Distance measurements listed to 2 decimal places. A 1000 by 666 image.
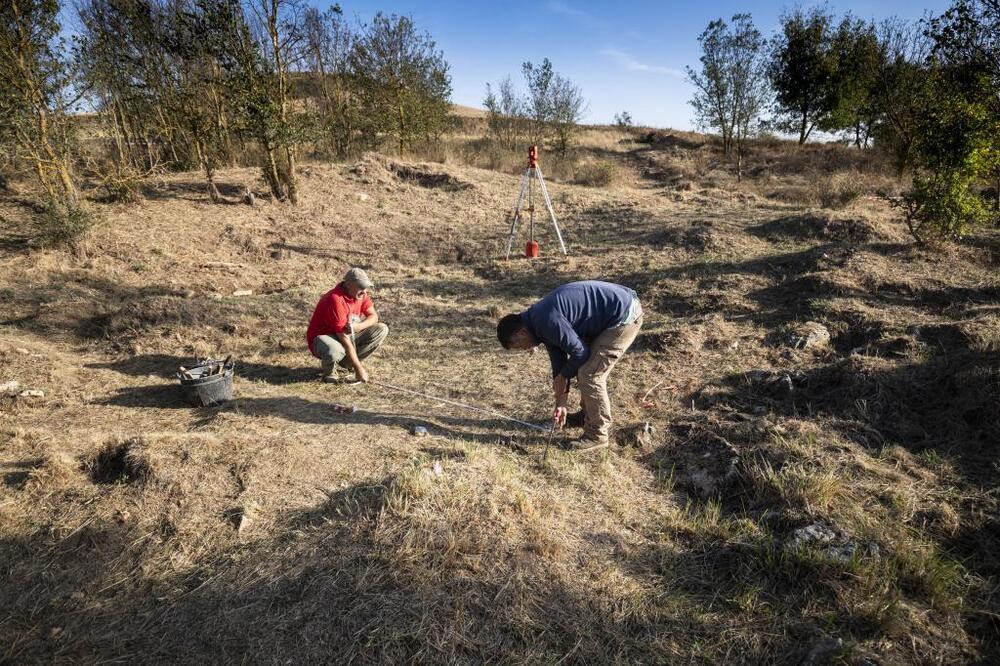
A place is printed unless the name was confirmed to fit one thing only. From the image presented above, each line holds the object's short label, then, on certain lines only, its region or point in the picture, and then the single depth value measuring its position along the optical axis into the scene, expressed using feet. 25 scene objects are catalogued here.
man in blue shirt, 11.31
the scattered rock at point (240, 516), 9.76
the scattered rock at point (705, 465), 11.70
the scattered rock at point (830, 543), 8.80
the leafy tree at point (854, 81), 66.69
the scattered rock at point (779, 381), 15.28
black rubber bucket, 14.78
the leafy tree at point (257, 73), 33.24
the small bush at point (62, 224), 26.55
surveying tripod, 29.19
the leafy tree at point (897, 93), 50.37
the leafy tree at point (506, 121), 75.97
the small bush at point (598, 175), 54.80
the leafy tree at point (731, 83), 66.85
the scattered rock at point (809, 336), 18.31
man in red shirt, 16.55
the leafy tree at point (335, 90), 56.75
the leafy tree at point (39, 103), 24.54
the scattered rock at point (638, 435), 13.56
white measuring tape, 14.56
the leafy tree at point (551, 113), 71.67
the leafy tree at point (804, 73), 71.46
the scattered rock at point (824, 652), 7.21
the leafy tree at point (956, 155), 24.93
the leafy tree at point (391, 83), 54.49
